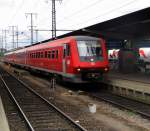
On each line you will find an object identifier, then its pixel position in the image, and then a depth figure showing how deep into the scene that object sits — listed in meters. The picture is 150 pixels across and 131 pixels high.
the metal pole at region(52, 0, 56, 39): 40.46
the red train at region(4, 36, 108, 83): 21.28
